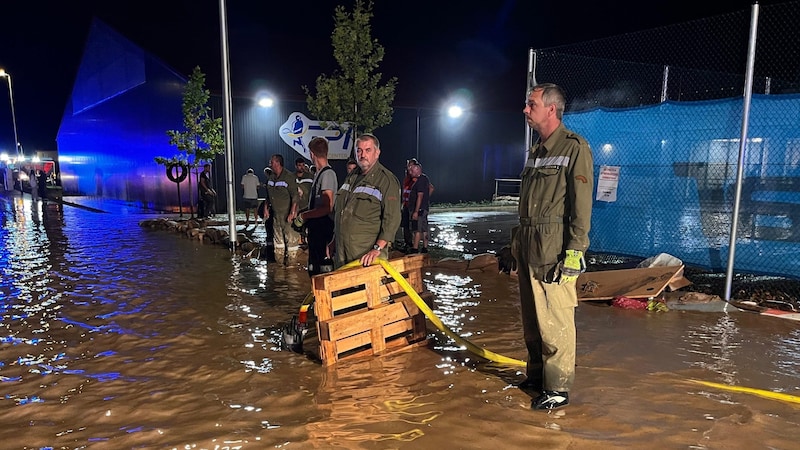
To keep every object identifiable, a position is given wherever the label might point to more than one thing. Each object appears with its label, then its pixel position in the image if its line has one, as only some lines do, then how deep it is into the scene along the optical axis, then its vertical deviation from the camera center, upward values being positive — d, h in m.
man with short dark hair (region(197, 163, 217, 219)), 16.38 -0.76
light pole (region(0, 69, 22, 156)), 33.86 +5.31
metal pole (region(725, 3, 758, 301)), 5.90 +0.46
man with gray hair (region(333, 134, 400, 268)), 4.73 -0.34
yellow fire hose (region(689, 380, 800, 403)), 3.79 -1.65
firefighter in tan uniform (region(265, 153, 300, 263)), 8.72 -0.50
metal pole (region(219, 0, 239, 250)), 10.74 +1.10
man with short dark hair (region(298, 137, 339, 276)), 6.01 -0.42
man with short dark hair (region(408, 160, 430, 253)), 10.19 -0.64
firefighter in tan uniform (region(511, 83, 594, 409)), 3.53 -0.41
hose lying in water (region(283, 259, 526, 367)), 4.62 -1.47
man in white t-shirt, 16.17 -0.50
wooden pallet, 4.43 -1.28
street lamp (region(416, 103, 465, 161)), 22.37 +2.74
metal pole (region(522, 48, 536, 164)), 7.88 +1.56
